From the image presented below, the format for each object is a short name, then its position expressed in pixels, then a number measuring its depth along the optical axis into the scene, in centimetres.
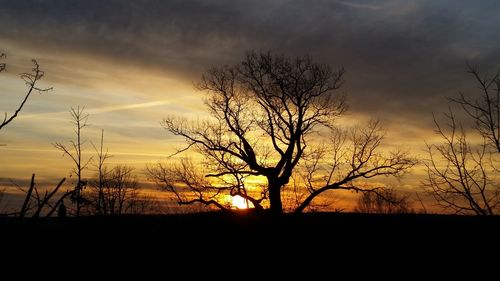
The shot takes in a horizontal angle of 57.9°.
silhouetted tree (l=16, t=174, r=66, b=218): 1118
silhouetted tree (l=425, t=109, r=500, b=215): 1205
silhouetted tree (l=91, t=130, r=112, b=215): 2785
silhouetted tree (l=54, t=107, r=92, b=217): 1673
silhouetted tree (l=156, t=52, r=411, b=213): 2636
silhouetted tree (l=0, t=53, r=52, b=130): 1243
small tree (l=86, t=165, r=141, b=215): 4449
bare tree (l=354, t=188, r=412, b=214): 2659
